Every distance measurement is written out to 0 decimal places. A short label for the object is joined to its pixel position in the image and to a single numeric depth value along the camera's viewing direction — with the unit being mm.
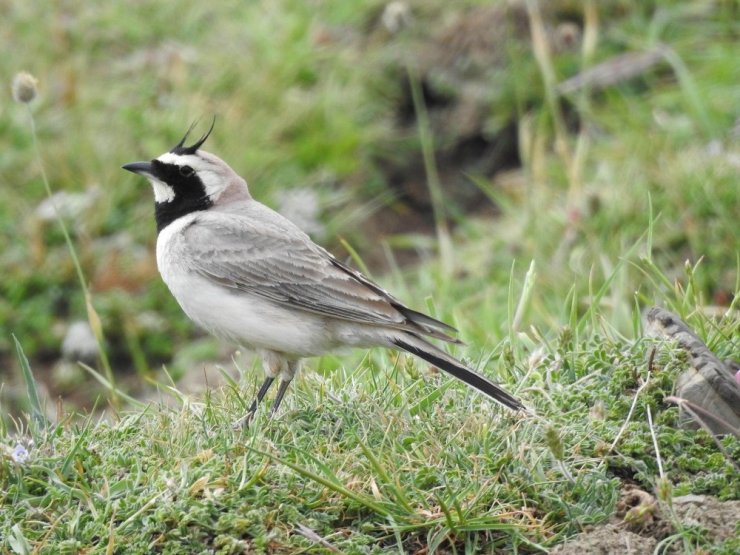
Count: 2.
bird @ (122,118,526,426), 9367
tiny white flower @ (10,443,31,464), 7993
